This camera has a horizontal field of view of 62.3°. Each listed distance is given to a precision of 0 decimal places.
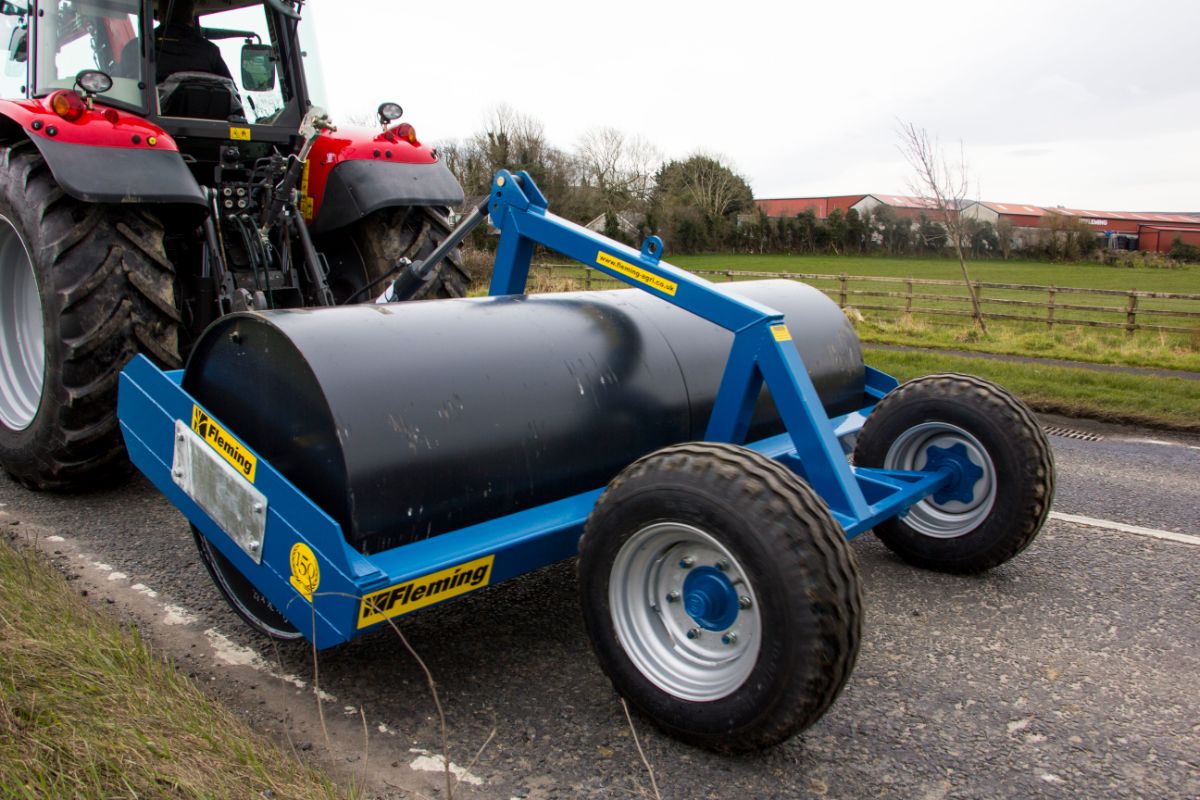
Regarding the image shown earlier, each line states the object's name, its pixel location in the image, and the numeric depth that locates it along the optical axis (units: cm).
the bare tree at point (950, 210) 1574
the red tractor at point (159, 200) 439
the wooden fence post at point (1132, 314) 1598
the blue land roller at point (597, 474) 252
